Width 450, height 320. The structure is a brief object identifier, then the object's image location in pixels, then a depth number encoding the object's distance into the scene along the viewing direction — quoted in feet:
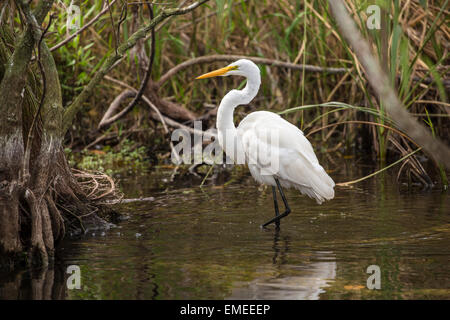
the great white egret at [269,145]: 16.89
